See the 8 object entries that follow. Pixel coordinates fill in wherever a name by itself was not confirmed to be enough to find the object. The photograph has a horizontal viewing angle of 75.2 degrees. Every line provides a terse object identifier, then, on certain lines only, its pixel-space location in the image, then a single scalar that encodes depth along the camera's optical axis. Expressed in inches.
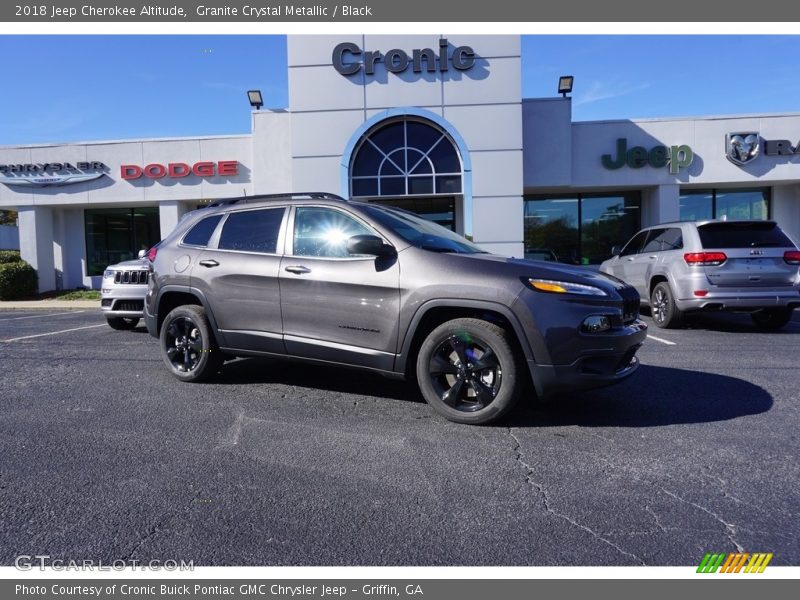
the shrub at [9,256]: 690.2
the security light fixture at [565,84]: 629.9
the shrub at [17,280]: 641.0
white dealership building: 582.6
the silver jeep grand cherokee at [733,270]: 300.8
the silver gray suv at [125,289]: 314.7
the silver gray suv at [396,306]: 142.7
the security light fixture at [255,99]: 662.5
